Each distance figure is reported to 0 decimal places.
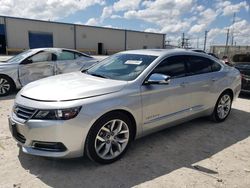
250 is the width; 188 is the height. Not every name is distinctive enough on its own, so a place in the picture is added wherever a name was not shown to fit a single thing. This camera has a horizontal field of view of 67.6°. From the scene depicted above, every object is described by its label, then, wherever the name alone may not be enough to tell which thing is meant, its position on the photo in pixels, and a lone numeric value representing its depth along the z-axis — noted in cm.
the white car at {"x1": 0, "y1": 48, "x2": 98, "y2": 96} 554
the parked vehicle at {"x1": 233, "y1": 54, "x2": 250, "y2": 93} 590
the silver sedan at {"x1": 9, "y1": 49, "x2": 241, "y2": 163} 226
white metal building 2513
